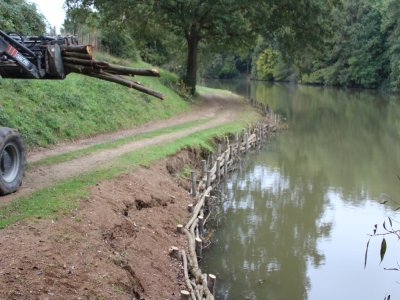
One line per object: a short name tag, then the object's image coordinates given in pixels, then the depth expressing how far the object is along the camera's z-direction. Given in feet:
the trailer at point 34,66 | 36.06
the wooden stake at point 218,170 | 62.59
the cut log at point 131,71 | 38.22
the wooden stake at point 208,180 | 55.06
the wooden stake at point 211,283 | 31.96
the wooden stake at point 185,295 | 27.89
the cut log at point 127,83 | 39.81
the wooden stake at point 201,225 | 45.33
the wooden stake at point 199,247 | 40.34
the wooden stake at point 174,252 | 36.30
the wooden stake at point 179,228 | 41.11
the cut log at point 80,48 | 37.25
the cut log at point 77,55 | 37.60
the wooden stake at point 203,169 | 55.77
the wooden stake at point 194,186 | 50.33
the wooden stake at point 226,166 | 69.05
